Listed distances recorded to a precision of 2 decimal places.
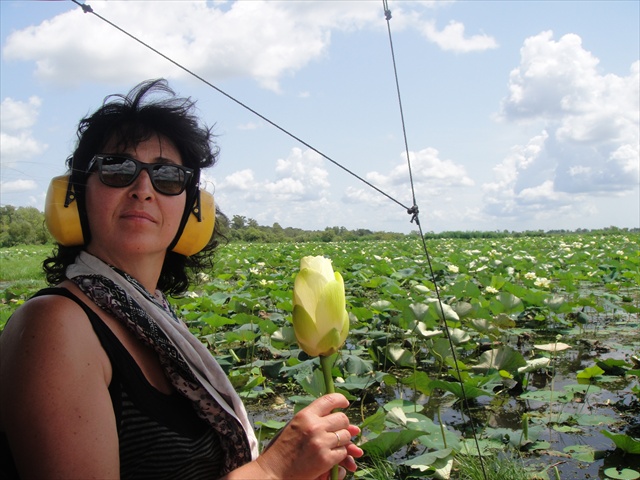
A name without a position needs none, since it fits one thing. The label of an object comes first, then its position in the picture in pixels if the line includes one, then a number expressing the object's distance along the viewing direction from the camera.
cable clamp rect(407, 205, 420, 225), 1.17
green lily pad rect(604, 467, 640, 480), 1.63
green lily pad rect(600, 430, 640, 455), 1.75
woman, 0.72
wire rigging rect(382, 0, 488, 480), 1.16
